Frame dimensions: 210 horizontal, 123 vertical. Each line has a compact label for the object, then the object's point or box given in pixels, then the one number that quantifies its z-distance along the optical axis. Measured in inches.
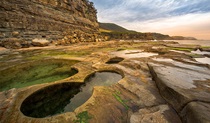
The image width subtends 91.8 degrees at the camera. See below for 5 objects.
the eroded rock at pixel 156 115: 92.4
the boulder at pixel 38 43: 750.5
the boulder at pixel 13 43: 622.3
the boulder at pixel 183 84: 99.2
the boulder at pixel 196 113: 76.8
